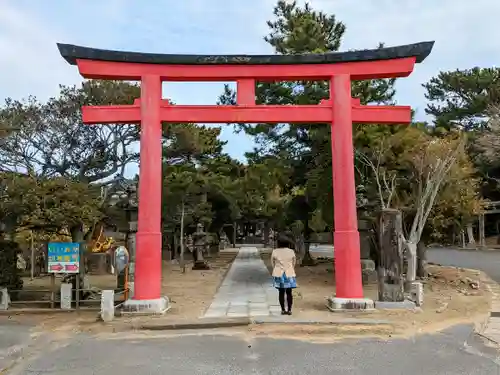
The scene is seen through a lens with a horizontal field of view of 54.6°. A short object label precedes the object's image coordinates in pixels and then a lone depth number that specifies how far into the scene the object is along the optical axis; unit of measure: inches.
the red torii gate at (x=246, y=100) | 441.4
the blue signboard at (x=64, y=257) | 478.9
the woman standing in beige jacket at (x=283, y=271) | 395.5
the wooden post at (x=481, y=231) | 1595.7
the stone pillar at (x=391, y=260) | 431.2
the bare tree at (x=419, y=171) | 550.0
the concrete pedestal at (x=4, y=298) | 474.0
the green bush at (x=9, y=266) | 503.5
